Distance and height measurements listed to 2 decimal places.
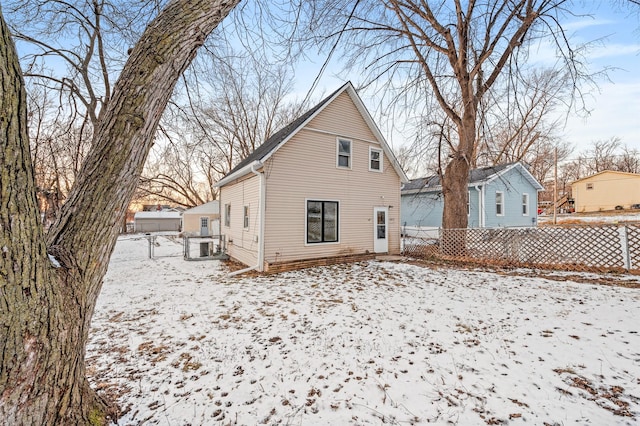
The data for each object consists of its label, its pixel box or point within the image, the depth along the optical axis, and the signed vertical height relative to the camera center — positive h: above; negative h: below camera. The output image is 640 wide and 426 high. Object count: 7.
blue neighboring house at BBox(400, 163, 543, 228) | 16.06 +1.27
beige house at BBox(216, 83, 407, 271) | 8.73 +0.89
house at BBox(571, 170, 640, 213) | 25.22 +2.89
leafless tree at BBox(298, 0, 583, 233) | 7.30 +5.12
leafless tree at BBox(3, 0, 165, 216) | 5.65 +4.08
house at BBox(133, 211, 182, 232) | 38.22 -0.30
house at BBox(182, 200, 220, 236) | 15.33 +0.00
